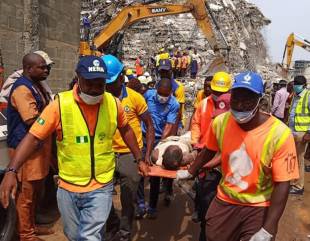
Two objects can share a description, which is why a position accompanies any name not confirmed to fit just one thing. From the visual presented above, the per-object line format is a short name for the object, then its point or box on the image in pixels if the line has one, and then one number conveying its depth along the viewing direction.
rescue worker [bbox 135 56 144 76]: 19.10
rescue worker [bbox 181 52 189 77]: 19.38
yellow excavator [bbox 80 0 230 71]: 18.45
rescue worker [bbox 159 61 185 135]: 5.82
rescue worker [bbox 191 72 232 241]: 4.15
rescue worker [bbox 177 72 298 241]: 2.72
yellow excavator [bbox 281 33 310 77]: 26.55
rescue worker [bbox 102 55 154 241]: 4.26
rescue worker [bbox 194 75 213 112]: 6.02
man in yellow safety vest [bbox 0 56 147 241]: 3.02
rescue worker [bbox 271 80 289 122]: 10.38
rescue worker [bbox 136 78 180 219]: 5.43
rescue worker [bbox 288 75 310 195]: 6.83
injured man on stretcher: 4.59
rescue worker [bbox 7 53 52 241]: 4.06
